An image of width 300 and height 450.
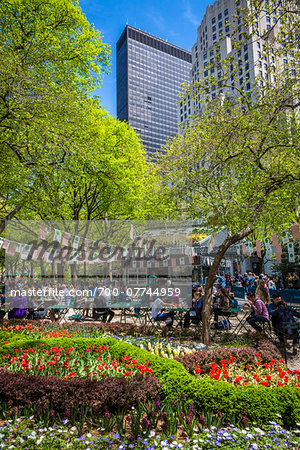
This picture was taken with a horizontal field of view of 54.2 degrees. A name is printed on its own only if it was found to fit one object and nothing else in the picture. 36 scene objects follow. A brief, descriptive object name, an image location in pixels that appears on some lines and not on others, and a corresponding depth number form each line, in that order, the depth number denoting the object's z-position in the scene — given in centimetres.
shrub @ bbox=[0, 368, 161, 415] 375
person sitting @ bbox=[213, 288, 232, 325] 1015
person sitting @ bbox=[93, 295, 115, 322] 1138
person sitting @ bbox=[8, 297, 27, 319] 1111
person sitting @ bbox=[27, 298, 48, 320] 1226
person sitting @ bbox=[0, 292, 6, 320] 1192
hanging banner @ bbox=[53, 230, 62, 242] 1250
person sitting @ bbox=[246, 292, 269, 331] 880
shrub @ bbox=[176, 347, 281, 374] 548
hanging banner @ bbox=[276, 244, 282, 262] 1257
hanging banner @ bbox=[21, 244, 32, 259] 1441
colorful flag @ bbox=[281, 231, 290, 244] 1122
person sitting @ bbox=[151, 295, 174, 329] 993
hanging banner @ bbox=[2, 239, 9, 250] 1308
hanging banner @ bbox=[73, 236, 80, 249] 1360
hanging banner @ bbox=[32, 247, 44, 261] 1554
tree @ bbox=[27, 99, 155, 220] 1021
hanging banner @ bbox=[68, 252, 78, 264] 1644
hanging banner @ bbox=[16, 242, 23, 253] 1415
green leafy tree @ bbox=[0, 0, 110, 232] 866
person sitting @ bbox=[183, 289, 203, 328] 1023
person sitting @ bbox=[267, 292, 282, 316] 823
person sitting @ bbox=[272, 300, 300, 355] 779
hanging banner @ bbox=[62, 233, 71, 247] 1323
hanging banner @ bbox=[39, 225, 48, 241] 1244
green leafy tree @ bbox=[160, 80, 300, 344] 741
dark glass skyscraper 12812
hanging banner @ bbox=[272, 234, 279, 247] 1198
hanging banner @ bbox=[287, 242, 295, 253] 1238
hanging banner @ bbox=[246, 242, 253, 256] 1658
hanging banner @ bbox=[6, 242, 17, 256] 1335
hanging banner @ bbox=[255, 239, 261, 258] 1509
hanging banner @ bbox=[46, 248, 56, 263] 1687
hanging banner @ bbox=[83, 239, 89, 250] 1462
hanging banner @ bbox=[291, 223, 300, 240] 1021
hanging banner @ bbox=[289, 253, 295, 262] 1264
